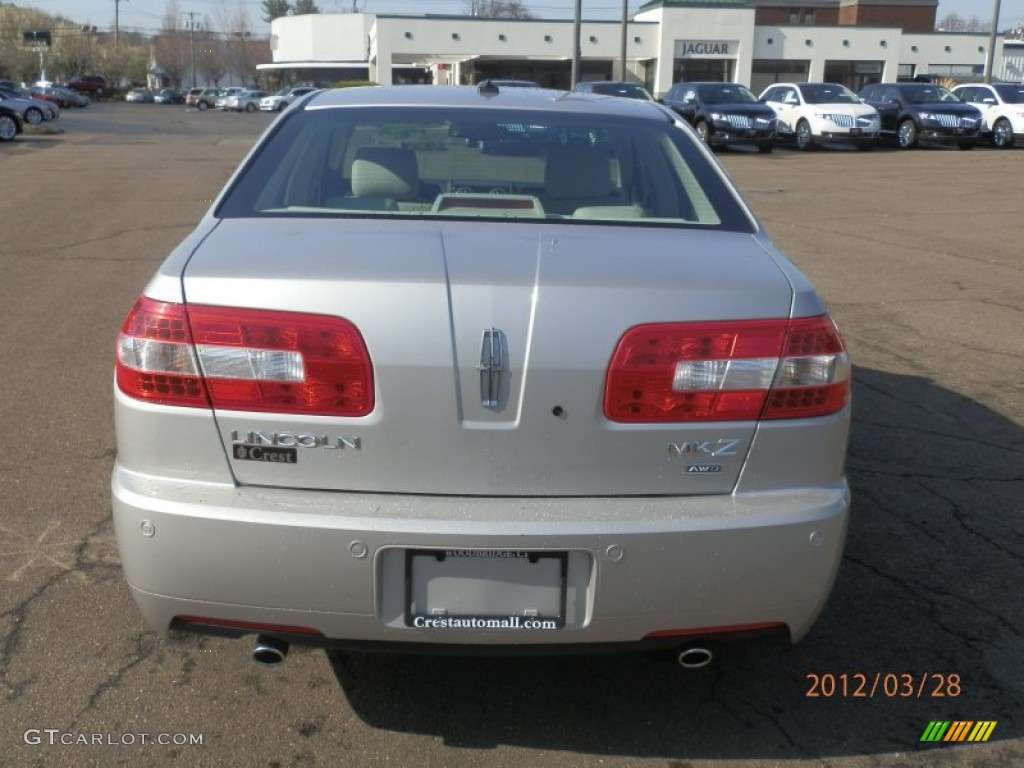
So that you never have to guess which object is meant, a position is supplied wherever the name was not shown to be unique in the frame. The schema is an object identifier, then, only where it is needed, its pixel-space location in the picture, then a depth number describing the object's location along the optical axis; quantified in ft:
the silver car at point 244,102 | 242.37
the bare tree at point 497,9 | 339.77
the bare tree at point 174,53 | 422.41
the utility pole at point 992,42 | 131.21
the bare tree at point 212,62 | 429.38
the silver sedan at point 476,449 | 8.34
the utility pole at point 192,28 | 431.02
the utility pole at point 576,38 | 108.27
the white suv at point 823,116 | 87.35
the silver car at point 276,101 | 219.98
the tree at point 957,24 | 487.20
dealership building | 189.06
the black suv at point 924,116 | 88.43
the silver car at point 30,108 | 114.14
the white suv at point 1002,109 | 88.89
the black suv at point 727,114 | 85.10
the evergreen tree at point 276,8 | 449.89
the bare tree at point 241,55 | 434.30
